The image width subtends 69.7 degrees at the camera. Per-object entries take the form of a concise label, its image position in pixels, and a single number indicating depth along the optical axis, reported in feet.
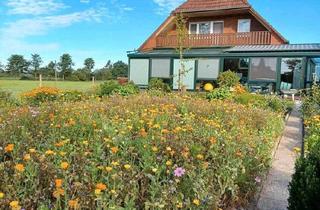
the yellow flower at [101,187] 5.12
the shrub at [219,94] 25.59
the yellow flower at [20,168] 5.36
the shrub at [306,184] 6.15
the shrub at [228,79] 38.15
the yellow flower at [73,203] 4.71
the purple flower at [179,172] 6.65
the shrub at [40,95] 25.71
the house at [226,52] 43.12
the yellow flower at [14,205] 4.43
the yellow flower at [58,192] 4.96
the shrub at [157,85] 38.87
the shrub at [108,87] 30.50
